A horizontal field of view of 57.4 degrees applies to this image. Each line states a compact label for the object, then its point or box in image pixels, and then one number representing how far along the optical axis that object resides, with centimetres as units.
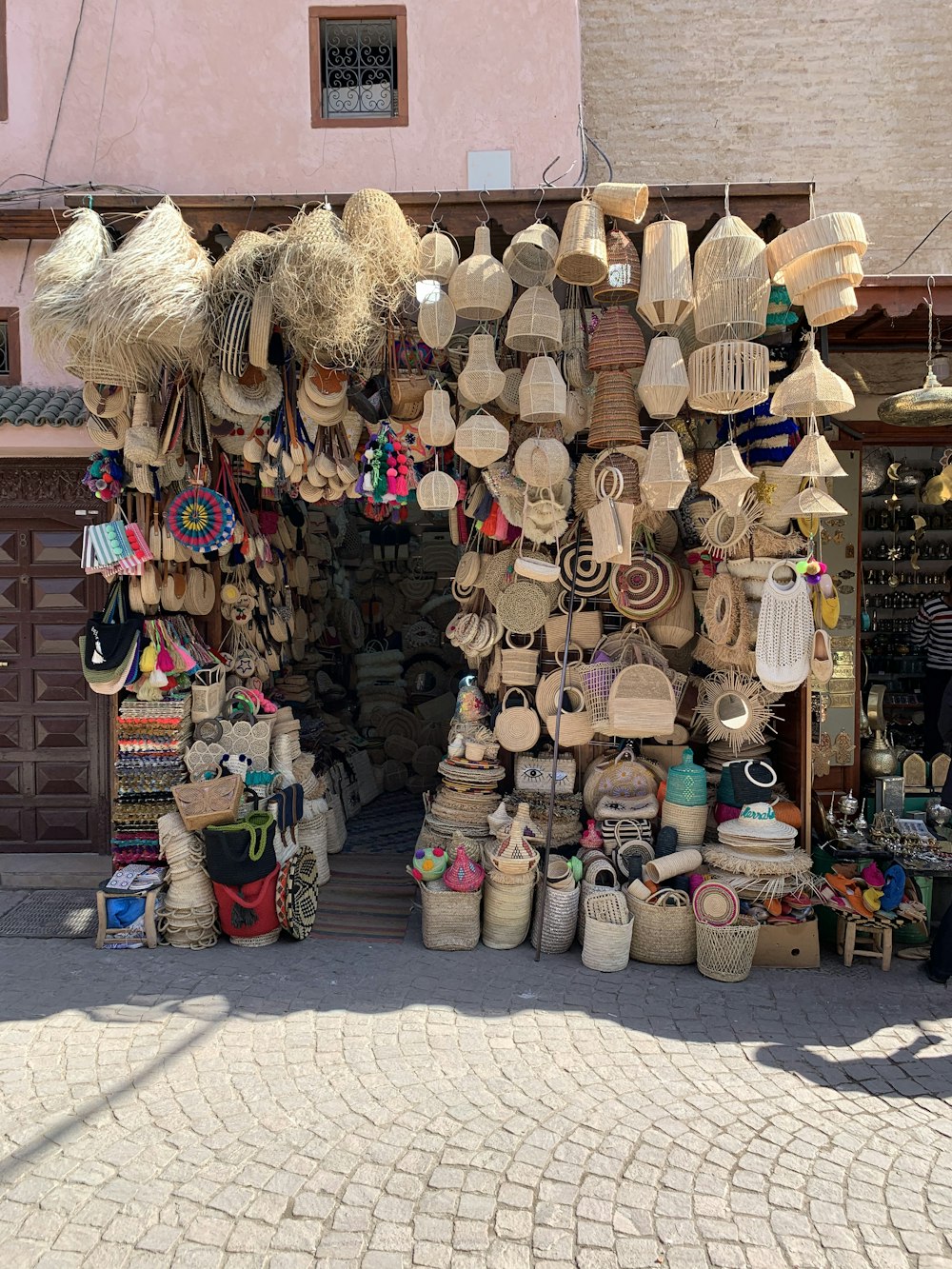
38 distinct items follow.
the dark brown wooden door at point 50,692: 627
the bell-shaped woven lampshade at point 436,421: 488
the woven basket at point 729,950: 457
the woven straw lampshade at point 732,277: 444
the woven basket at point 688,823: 508
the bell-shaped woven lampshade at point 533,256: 459
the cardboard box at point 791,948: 479
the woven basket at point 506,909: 495
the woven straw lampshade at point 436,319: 474
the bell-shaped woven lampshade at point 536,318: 471
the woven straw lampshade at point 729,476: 451
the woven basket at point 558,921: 490
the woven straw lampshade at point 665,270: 447
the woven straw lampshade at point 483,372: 480
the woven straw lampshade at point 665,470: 464
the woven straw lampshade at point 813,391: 429
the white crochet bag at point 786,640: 475
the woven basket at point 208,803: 509
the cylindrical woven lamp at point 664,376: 455
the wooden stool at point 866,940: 481
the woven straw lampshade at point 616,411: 489
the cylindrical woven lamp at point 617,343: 477
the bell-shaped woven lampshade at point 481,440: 484
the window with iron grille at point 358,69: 635
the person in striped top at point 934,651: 683
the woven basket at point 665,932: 476
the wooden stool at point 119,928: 500
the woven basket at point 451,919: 493
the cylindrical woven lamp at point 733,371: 441
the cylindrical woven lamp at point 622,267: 471
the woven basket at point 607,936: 468
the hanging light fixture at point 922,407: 470
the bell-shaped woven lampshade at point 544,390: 473
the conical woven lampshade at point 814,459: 436
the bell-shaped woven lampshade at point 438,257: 474
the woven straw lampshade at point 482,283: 462
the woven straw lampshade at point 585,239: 443
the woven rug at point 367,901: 527
